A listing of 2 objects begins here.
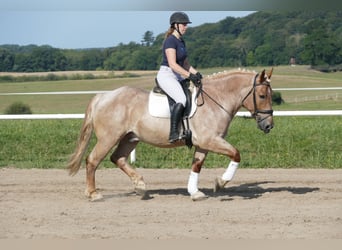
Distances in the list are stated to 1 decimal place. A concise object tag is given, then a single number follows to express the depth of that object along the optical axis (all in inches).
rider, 480.7
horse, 501.4
